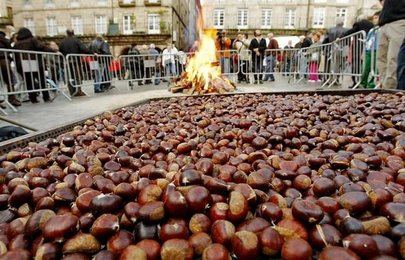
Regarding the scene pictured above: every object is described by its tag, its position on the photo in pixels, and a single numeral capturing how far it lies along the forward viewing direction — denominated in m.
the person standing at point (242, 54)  11.20
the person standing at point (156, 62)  11.87
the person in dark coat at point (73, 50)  8.81
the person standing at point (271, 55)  11.29
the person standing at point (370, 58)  6.30
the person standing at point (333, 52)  8.38
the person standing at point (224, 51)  11.46
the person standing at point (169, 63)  12.22
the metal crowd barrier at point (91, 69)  8.83
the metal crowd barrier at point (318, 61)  7.18
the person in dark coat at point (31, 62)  6.84
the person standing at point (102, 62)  9.95
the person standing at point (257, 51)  11.14
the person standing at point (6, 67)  6.21
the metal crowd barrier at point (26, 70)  6.31
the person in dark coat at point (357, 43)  6.99
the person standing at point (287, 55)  11.29
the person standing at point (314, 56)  10.01
